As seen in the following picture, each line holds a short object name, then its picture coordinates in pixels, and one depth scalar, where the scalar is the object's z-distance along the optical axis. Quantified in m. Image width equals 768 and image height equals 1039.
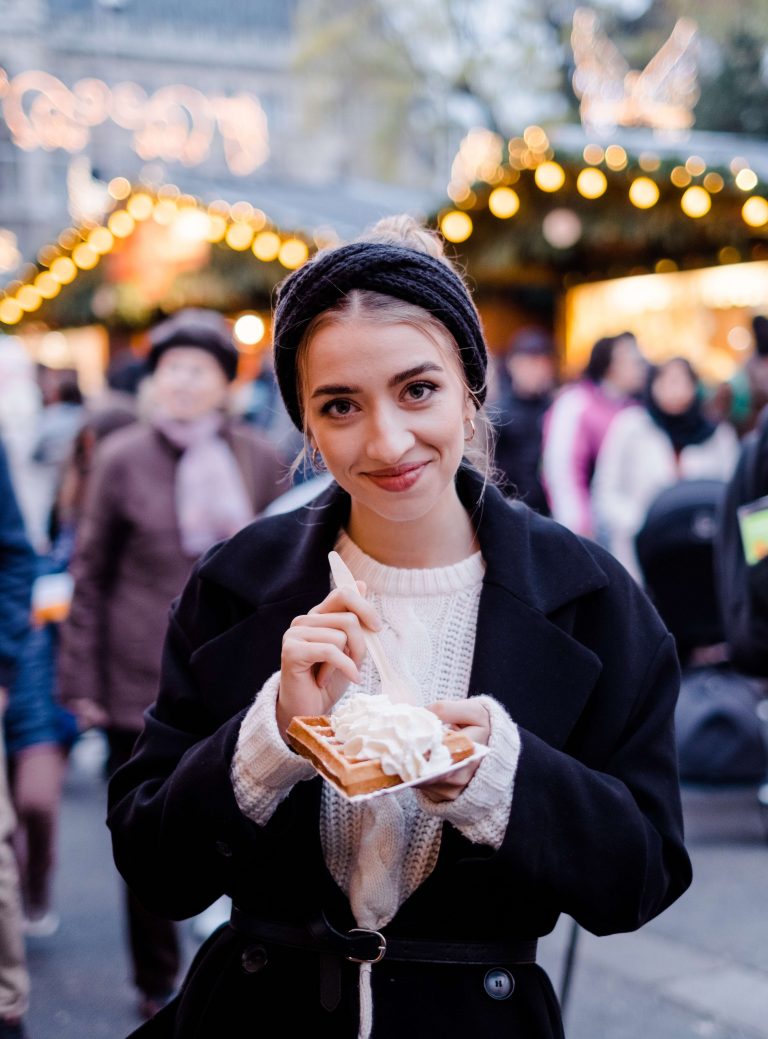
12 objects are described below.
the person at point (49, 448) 8.34
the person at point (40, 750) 4.28
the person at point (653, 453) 7.11
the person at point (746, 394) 6.04
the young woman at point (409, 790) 1.66
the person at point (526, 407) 7.02
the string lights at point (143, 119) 14.91
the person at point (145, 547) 4.02
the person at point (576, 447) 7.33
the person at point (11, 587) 3.64
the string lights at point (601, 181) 8.73
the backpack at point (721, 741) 5.72
